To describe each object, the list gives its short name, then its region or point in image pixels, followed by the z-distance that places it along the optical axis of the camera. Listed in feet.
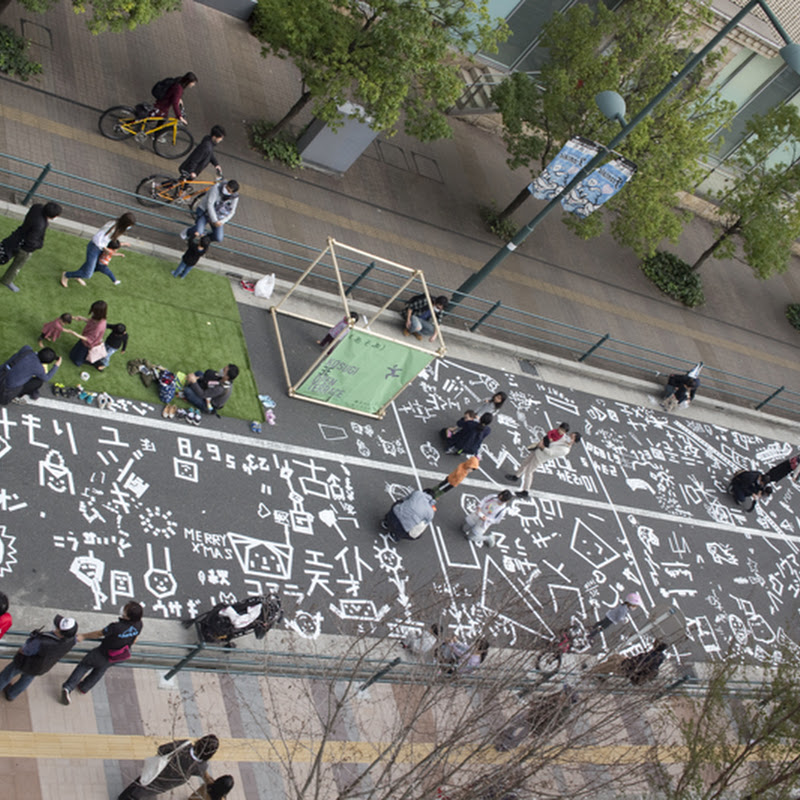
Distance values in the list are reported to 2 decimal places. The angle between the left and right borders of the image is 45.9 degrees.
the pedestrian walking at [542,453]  60.80
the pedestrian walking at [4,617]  34.40
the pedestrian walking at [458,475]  56.08
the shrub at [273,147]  73.20
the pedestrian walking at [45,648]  34.91
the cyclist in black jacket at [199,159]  61.31
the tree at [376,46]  63.26
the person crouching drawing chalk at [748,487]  73.31
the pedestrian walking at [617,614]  54.60
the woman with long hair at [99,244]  51.80
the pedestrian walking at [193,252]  57.16
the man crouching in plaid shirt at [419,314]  66.23
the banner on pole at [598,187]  59.16
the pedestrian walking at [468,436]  60.39
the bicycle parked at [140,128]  64.34
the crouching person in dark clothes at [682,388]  77.00
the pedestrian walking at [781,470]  74.74
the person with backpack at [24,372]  44.55
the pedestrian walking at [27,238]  49.29
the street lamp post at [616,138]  53.93
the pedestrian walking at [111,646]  36.73
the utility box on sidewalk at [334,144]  72.84
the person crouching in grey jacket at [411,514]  52.95
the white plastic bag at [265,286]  60.95
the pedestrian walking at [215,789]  35.09
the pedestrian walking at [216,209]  57.52
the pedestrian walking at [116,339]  49.37
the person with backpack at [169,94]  63.00
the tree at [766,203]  87.92
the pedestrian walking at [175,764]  34.76
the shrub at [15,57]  63.36
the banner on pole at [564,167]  58.95
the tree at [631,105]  74.08
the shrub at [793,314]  105.50
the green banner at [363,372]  55.72
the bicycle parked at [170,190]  61.87
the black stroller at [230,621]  43.04
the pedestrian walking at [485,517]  55.83
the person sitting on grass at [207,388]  51.85
